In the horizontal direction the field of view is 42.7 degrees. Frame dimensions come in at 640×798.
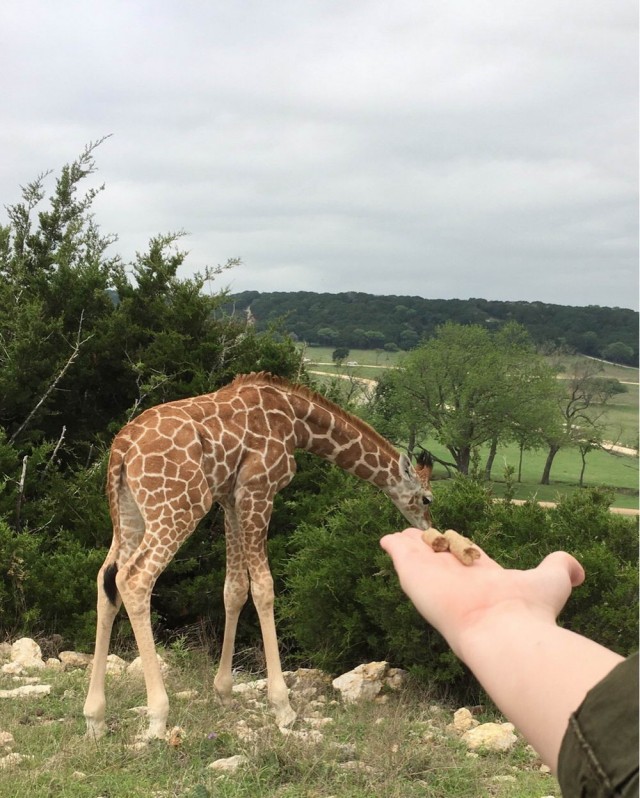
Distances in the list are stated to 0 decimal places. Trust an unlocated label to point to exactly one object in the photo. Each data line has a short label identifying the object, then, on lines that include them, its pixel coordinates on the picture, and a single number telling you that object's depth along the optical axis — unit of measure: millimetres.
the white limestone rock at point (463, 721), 5008
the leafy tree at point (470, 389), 42750
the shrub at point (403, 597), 5785
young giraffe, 4715
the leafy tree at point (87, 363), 8047
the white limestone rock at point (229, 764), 3998
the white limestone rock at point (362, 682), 5621
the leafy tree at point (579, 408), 43062
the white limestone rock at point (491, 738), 4551
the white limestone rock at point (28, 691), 5023
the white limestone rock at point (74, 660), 6227
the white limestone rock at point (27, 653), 5879
